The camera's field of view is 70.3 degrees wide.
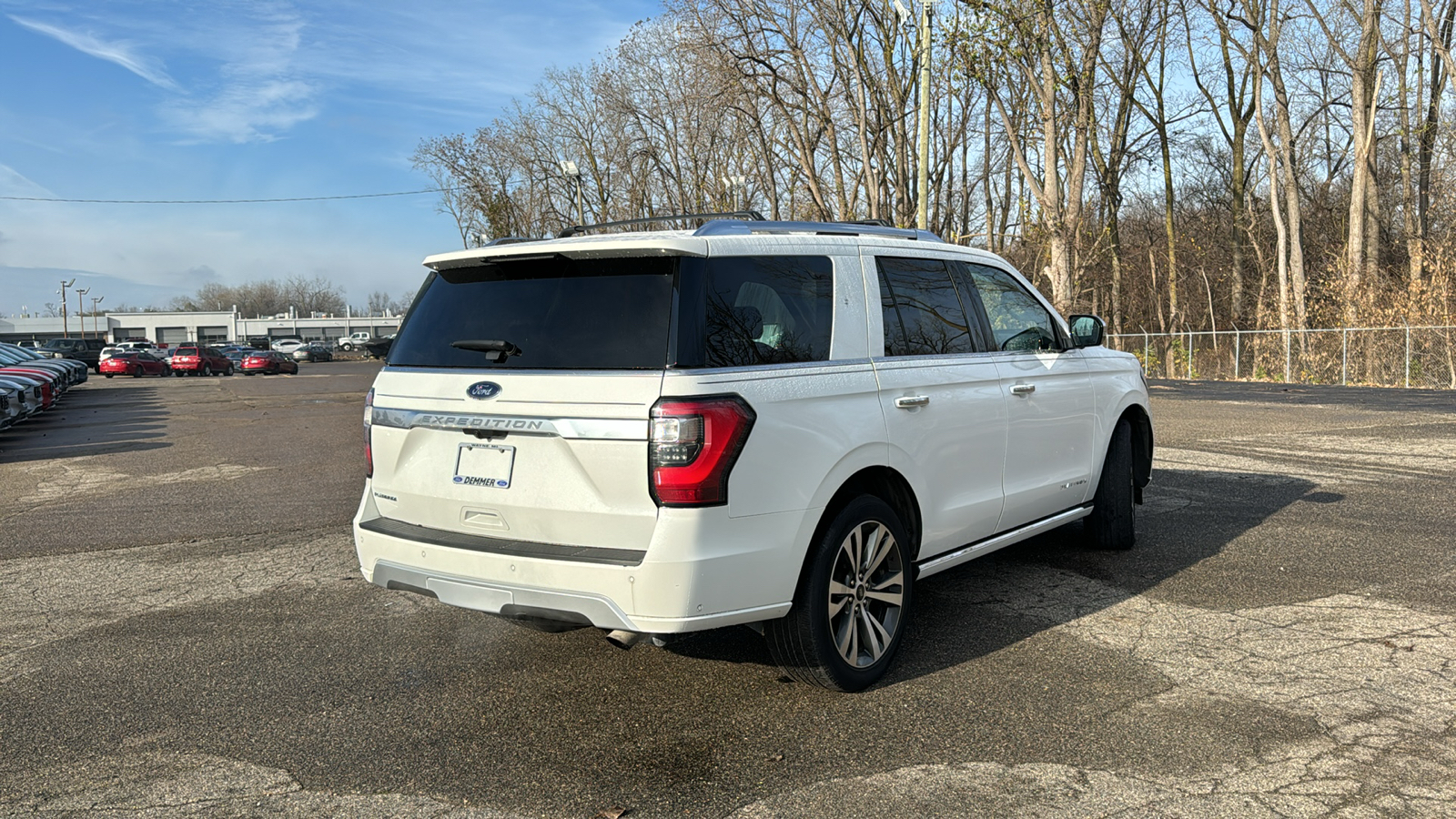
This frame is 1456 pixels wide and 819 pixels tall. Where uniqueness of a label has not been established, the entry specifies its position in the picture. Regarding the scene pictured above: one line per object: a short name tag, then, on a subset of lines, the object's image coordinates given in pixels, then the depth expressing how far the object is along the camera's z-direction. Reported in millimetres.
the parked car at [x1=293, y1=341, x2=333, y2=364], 78750
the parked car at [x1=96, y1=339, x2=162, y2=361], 56938
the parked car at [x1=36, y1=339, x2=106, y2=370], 58056
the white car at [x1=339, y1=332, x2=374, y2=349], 97125
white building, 136875
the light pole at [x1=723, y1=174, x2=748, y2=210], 37438
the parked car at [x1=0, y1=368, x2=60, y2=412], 18752
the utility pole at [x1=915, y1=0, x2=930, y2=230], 20922
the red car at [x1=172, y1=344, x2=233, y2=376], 52781
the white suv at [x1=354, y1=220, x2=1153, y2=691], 3684
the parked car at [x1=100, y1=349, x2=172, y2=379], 49184
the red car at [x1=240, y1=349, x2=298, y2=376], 52594
